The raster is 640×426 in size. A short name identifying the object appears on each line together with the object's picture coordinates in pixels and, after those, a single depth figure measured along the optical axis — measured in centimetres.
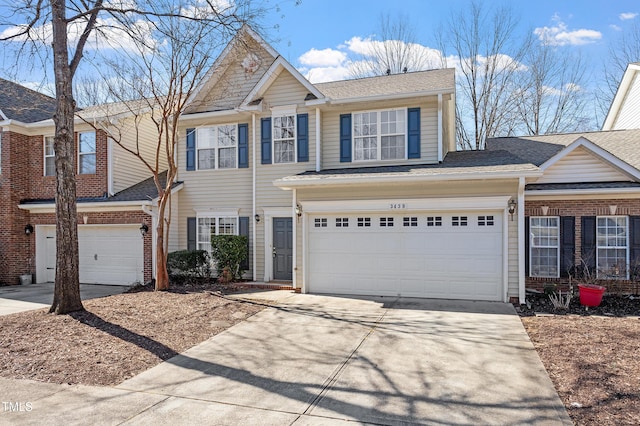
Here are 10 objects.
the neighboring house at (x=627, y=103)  1678
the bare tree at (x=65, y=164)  794
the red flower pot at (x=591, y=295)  905
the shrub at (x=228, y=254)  1219
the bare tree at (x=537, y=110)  2272
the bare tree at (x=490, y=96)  2255
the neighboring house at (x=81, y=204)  1326
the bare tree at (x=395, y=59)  2403
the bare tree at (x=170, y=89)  1006
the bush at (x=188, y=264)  1231
